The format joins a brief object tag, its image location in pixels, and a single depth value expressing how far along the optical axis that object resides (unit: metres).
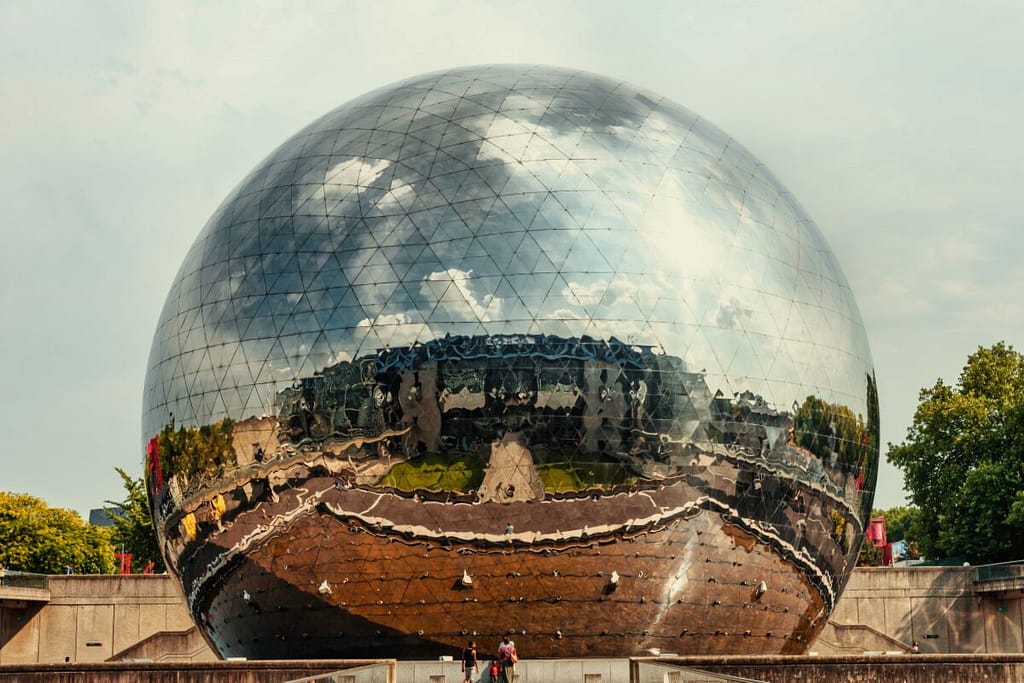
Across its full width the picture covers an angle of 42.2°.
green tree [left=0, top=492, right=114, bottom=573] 70.12
